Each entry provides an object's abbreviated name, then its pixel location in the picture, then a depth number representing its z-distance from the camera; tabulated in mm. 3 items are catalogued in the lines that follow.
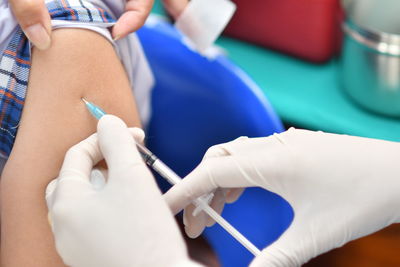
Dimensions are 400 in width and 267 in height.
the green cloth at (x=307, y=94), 762
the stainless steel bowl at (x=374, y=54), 715
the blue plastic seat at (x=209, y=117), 657
